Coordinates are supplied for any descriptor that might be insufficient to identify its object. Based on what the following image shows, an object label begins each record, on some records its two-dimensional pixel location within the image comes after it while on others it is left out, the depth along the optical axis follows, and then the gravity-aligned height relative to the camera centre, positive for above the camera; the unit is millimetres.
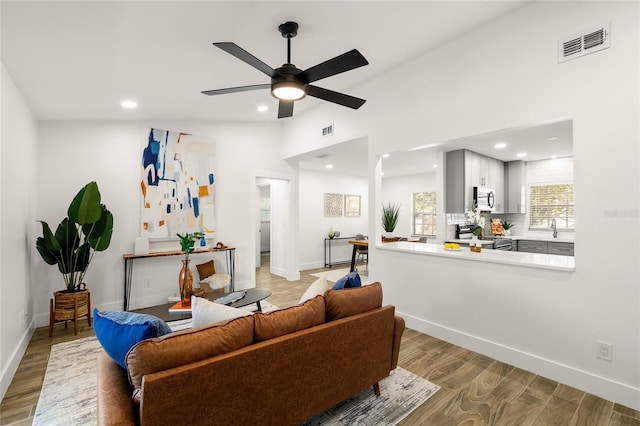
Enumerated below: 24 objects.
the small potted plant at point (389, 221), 5047 -109
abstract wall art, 4566 +458
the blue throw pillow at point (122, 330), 1474 -550
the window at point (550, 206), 6000 +154
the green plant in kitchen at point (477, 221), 3721 -85
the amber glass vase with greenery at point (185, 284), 3171 -708
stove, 5676 -532
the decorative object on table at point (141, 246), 4371 -426
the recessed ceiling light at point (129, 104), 3668 +1318
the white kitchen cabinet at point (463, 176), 5254 +642
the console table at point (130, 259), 4230 -600
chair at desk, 7092 -758
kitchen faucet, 5925 -272
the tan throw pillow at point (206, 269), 4949 -858
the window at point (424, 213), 8758 +31
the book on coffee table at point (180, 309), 2914 -881
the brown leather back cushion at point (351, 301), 2047 -584
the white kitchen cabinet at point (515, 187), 6363 +539
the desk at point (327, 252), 7965 -943
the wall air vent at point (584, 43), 2316 +1297
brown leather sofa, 1336 -778
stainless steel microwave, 5434 +274
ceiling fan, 2139 +1046
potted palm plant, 3486 -337
